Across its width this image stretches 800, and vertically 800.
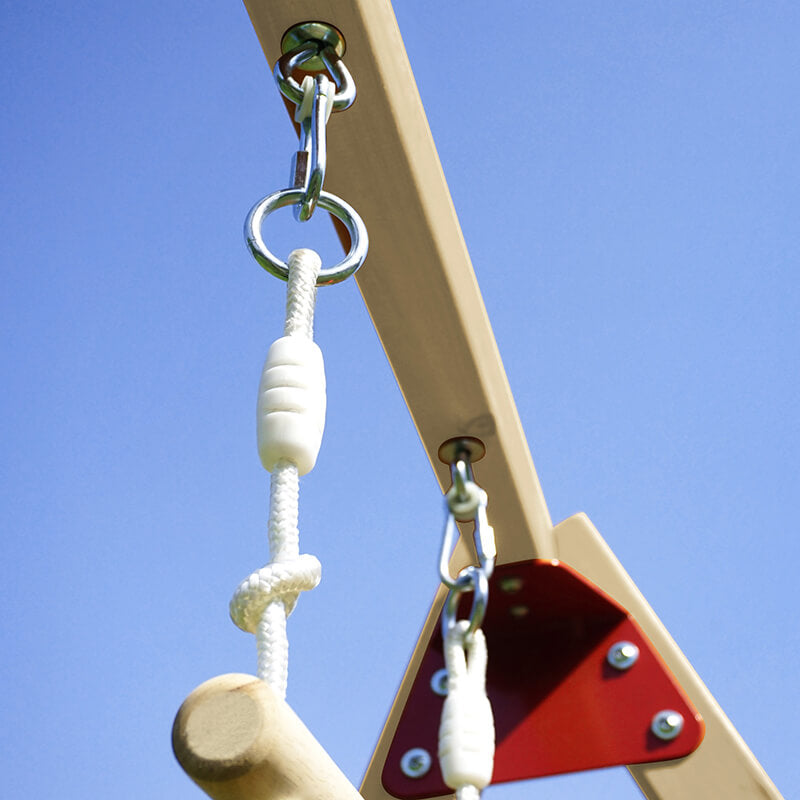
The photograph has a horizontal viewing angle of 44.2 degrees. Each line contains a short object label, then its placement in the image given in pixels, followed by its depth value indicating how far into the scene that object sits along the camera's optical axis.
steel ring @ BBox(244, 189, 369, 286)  0.49
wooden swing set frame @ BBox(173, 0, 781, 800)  0.65
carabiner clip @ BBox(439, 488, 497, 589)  0.58
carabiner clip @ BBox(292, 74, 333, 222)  0.51
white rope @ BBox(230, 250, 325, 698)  0.37
